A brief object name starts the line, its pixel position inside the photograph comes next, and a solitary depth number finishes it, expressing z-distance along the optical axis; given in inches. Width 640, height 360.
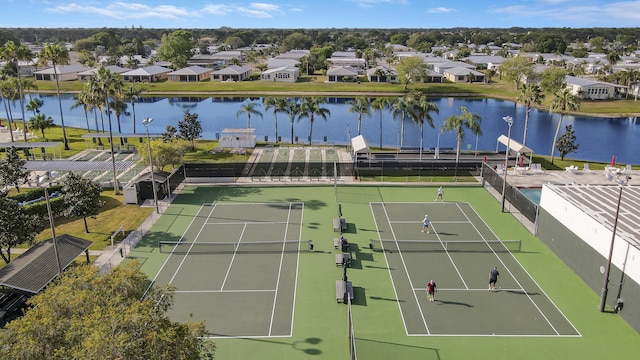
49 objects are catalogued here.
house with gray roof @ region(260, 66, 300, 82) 4635.8
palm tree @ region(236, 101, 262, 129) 2329.0
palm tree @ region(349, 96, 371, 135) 2256.4
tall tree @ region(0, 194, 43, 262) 999.0
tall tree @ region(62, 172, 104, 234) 1229.1
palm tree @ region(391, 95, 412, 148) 2064.5
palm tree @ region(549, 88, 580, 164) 2000.5
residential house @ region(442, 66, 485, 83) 4687.5
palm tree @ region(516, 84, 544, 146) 1963.1
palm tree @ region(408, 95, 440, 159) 2046.0
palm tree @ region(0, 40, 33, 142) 2131.5
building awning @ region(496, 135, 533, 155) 1784.0
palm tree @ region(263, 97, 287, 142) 2375.7
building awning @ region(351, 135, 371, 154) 1816.6
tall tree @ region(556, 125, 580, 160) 1962.4
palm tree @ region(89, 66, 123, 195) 1692.9
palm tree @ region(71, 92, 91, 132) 1866.1
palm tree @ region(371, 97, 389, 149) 2254.3
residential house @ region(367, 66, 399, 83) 4603.8
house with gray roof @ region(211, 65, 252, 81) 4785.9
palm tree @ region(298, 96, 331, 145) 2258.9
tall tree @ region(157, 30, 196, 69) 5826.8
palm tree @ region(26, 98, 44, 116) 2484.0
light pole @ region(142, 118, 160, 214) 1403.3
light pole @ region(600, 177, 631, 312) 882.2
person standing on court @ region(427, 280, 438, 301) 923.4
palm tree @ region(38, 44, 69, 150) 2080.5
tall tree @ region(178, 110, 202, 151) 2110.0
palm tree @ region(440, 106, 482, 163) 1823.3
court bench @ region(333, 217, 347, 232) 1244.7
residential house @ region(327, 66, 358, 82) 4586.6
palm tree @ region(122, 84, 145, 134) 2452.0
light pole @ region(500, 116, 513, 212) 1400.1
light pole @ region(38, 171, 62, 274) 836.6
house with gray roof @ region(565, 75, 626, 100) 3727.9
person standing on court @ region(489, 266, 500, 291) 954.1
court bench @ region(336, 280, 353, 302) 917.6
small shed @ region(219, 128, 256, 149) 2116.1
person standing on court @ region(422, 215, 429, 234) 1242.6
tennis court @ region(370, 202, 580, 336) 858.1
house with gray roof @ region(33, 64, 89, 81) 4761.1
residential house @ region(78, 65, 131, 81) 4739.2
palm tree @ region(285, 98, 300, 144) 2290.0
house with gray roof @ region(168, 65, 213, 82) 4817.9
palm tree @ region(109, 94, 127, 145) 2010.5
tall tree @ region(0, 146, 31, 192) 1470.2
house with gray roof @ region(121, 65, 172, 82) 4655.5
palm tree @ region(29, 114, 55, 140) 2257.6
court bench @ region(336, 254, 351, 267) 1054.4
